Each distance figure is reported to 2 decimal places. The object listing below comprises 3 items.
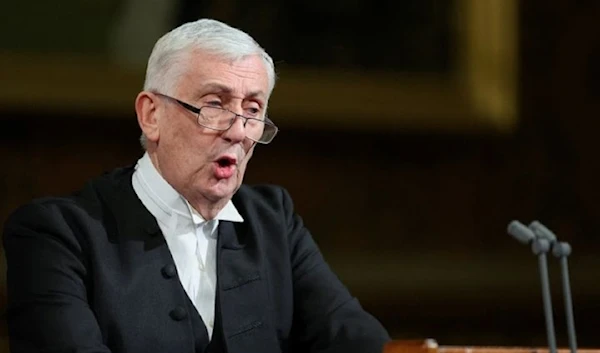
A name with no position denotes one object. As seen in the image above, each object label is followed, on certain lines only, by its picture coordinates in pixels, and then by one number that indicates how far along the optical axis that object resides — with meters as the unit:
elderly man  4.87
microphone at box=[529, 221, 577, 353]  4.45
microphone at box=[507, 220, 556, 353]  4.36
